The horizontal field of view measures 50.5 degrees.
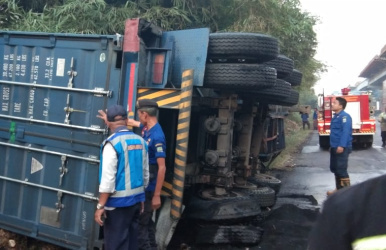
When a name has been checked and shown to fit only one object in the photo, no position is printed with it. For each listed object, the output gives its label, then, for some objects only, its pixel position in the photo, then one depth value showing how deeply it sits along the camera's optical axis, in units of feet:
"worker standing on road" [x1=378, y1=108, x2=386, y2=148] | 54.42
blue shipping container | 14.15
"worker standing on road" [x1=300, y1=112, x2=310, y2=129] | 94.99
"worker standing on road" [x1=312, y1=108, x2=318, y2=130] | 99.19
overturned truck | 14.03
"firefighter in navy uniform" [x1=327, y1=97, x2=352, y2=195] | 22.62
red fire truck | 55.06
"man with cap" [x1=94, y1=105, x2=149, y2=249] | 11.64
